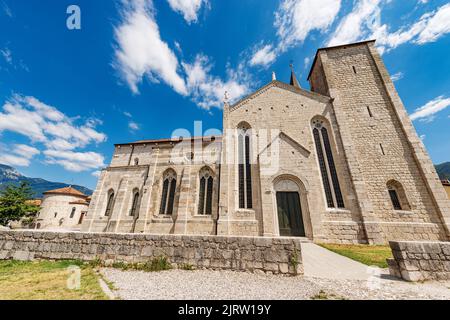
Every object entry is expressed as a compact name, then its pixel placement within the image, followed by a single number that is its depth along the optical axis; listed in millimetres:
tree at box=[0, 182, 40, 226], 19531
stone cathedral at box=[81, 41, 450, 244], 10344
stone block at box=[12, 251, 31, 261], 6184
